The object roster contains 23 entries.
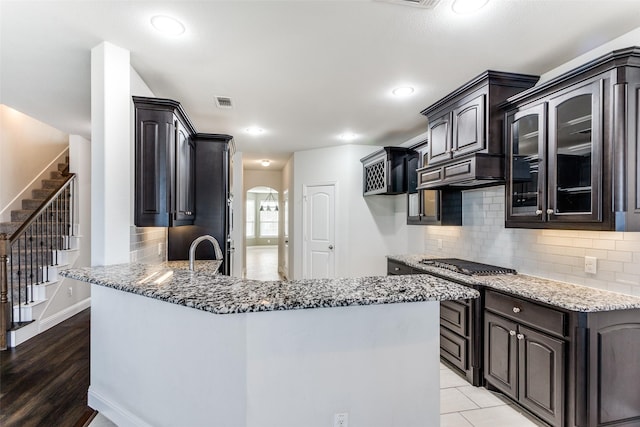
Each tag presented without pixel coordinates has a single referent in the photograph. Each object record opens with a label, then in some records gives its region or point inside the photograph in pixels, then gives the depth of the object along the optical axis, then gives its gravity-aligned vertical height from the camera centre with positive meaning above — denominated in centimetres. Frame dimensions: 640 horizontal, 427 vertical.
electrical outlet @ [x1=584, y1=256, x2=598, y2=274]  226 -37
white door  554 -35
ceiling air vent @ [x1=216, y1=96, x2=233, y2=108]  333 +114
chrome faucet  235 -29
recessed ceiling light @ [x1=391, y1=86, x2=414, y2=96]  306 +115
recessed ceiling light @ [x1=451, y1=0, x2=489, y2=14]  182 +116
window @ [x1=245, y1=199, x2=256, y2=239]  1470 -34
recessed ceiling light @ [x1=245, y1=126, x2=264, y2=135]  449 +113
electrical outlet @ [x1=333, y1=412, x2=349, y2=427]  154 -97
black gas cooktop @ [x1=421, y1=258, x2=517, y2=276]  287 -52
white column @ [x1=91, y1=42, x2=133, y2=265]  226 +42
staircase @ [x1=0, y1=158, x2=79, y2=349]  344 -58
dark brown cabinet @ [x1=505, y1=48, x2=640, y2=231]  183 +40
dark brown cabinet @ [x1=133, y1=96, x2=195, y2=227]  254 +40
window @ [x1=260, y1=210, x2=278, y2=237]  1491 -53
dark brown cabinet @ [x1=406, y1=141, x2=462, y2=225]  364 +11
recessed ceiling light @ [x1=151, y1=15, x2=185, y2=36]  199 +116
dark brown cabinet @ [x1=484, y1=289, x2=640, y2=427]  190 -93
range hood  261 +34
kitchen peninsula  147 -66
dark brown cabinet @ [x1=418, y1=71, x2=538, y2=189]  261 +69
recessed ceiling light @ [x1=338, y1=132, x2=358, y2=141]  484 +113
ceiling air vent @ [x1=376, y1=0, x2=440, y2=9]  181 +115
